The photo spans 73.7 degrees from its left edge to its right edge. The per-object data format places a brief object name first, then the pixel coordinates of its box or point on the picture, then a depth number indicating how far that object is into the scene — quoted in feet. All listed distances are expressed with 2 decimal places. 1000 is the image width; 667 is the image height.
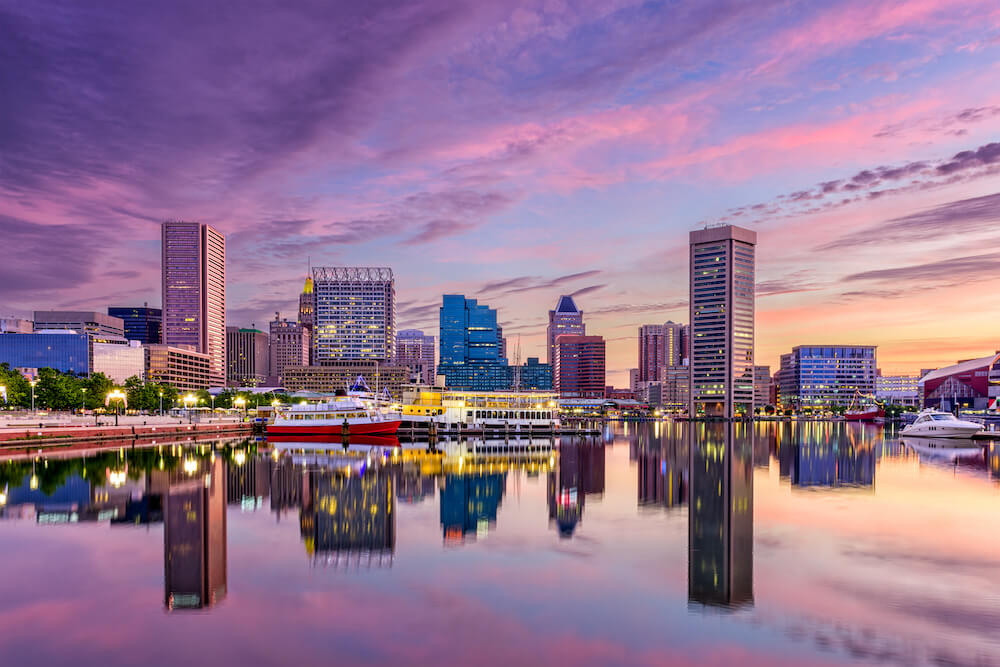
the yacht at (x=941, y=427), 445.37
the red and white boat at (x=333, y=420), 402.35
